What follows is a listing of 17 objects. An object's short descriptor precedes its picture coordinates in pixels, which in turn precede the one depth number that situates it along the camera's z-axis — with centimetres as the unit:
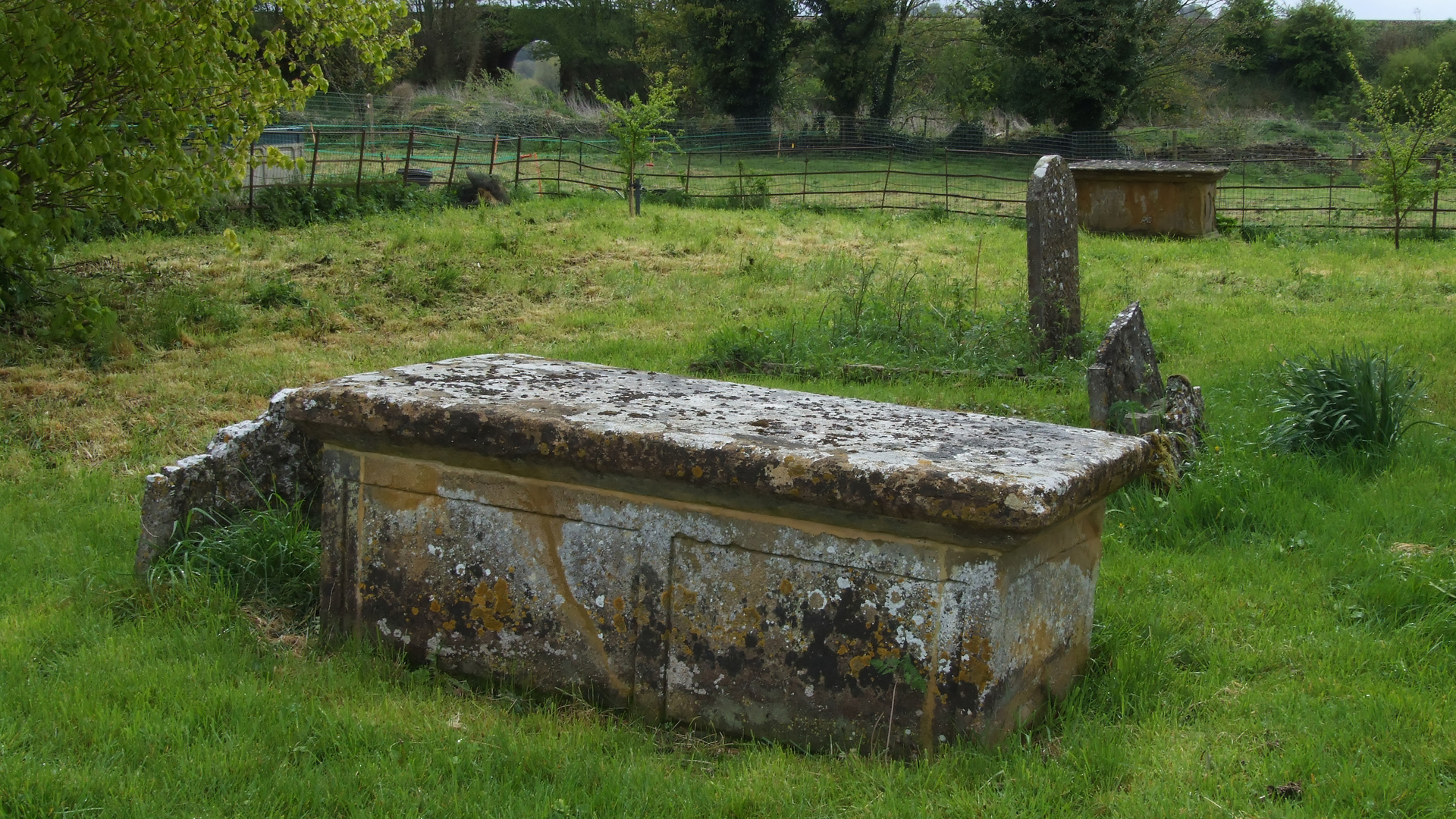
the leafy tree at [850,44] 3888
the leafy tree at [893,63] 4047
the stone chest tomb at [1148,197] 1650
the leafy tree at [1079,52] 3180
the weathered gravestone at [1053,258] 827
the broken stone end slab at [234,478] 404
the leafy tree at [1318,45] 4403
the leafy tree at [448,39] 4988
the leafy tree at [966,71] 3775
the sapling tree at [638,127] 2122
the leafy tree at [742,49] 3691
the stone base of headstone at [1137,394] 568
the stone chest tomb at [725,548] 278
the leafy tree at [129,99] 670
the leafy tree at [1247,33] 3891
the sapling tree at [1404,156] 1571
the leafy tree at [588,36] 5234
